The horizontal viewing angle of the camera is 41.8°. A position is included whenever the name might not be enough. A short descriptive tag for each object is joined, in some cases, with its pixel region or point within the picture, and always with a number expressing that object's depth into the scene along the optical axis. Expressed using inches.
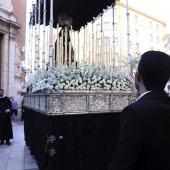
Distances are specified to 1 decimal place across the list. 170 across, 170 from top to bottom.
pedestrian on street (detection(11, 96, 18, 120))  520.6
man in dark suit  44.4
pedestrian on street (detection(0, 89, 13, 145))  292.0
